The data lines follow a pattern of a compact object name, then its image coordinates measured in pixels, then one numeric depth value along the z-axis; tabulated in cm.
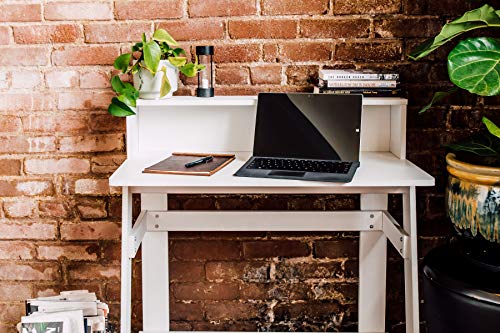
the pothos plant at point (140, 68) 194
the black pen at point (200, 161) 184
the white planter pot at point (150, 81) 196
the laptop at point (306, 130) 190
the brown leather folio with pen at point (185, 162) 177
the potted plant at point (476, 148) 159
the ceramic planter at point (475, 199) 163
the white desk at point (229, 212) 200
